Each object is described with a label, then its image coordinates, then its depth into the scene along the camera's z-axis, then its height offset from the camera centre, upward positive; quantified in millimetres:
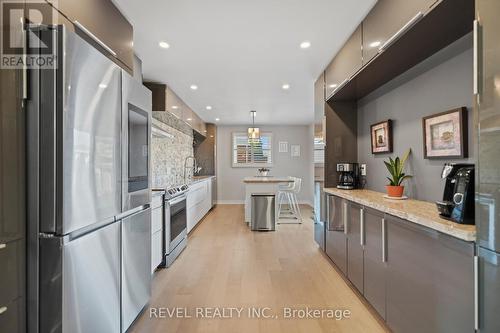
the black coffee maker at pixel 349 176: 3064 -119
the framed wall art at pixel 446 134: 1739 +238
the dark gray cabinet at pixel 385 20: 1548 +1035
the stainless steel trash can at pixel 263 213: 4695 -869
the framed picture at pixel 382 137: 2611 +325
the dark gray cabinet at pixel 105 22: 1463 +990
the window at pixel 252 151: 8000 +503
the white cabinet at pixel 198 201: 4367 -705
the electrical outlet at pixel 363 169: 3154 -38
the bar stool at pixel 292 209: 5523 -1117
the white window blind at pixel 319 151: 3410 +226
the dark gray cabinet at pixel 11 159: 1044 +37
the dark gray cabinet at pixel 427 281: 1176 -630
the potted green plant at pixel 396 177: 2189 -94
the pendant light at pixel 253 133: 5964 +808
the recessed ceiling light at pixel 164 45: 2619 +1291
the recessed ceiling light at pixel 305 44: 2617 +1297
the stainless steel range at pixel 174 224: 2984 -746
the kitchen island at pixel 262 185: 4805 -358
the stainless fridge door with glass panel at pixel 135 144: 1659 +170
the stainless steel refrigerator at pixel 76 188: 1145 -105
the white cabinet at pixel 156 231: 2643 -703
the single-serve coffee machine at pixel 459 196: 1251 -157
